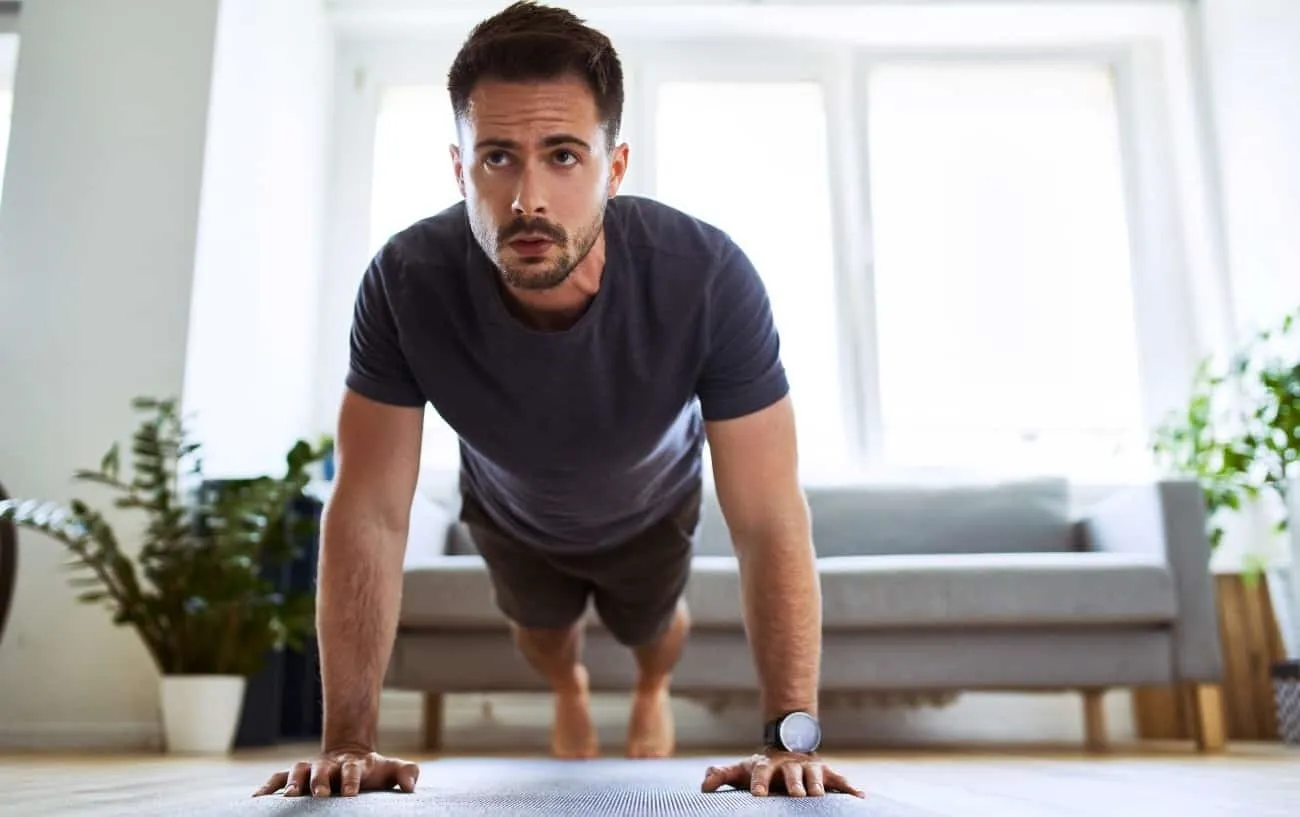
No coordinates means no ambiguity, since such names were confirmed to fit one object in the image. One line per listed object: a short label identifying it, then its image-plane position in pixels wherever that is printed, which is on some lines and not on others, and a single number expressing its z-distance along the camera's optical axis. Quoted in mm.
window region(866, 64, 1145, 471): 3758
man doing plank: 1235
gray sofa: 2488
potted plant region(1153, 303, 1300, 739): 2811
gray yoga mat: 955
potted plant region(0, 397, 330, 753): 2463
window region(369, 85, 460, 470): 3920
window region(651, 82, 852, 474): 3832
